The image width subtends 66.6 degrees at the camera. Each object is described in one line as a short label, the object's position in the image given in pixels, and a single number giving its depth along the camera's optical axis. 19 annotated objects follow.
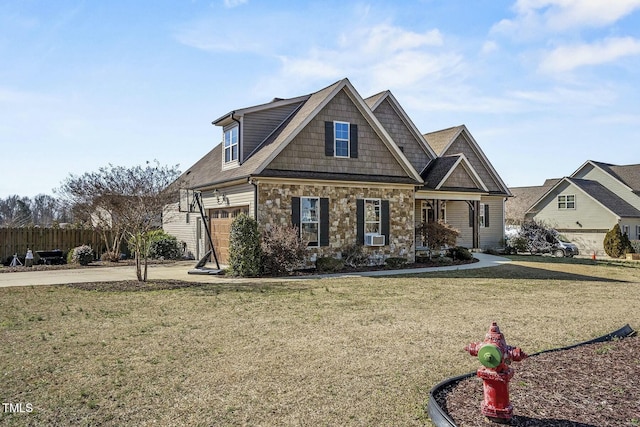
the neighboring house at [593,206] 37.06
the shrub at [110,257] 22.66
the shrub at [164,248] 24.33
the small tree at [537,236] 29.28
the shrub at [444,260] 20.45
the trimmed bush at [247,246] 15.84
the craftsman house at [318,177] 17.44
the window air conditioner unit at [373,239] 18.83
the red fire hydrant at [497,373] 4.23
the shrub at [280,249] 16.22
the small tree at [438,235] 21.19
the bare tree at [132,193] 14.29
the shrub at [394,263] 18.83
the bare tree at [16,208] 54.12
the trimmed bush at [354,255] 18.39
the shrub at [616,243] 32.41
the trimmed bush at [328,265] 17.38
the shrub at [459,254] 21.75
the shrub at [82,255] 20.98
